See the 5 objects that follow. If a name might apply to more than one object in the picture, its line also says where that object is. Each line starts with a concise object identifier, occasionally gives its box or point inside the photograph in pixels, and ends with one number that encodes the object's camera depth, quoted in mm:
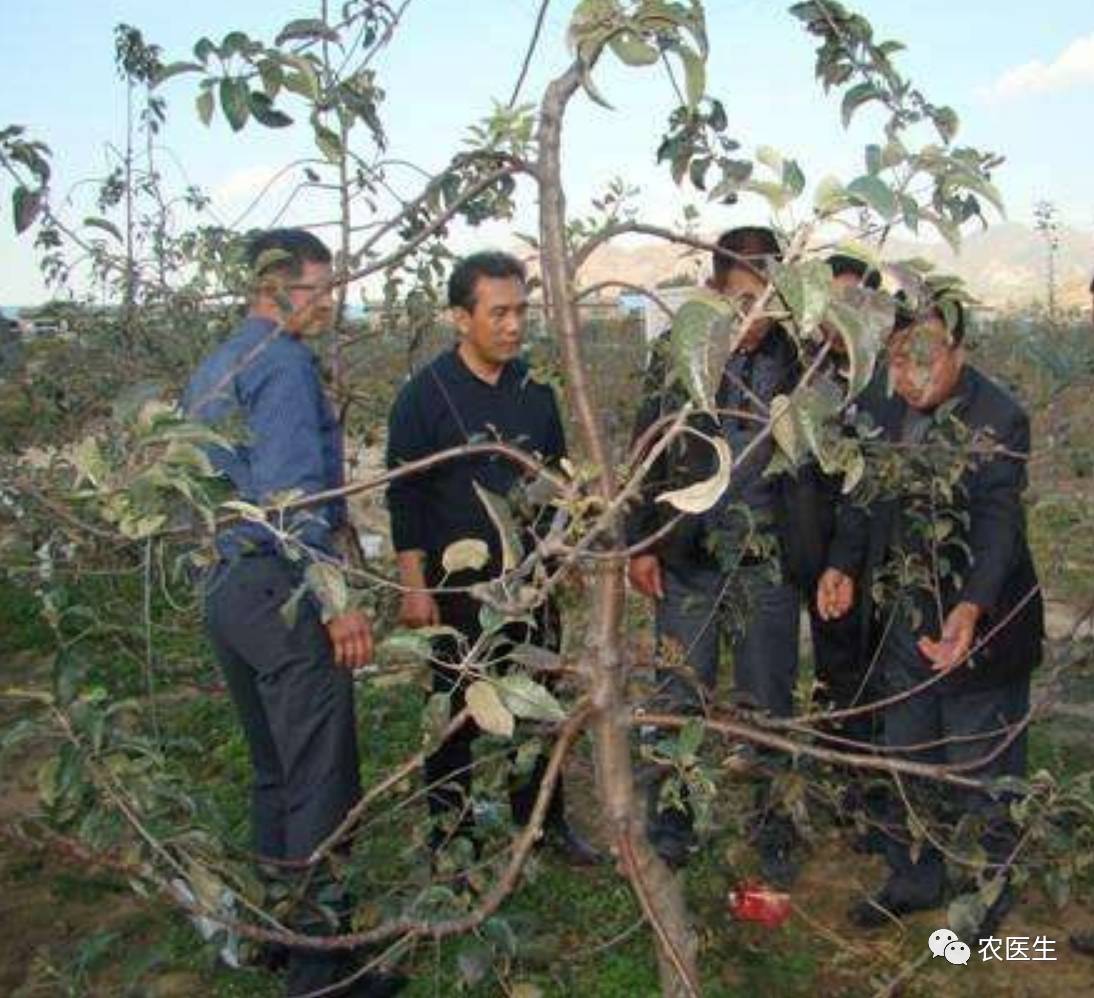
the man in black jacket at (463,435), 3059
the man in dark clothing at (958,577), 2641
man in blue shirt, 2545
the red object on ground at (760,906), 3162
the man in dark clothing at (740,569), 3059
